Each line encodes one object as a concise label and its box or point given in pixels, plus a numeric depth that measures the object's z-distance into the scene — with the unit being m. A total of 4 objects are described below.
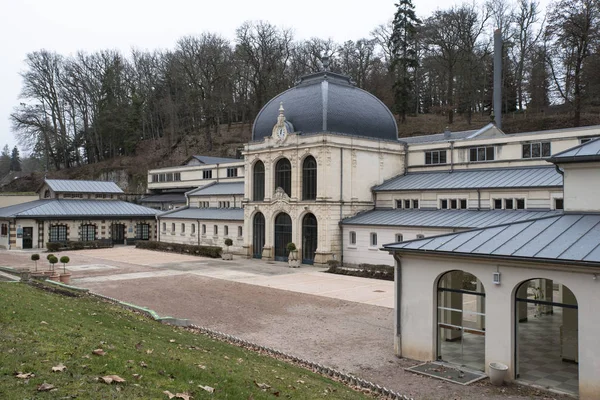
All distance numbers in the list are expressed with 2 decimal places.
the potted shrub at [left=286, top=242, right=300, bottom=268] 43.56
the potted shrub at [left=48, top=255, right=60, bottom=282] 32.27
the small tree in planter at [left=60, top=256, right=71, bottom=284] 32.44
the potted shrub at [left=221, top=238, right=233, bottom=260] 49.19
